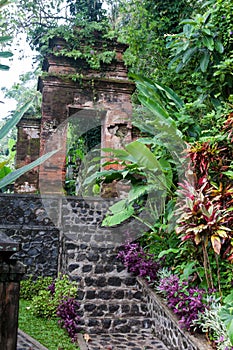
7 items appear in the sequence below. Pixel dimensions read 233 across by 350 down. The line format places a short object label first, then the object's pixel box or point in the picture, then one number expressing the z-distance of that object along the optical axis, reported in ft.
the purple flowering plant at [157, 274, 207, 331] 12.35
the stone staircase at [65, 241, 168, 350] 14.75
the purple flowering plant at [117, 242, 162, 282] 17.15
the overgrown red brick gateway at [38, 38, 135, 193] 24.04
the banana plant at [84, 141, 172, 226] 15.61
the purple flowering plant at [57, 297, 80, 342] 14.64
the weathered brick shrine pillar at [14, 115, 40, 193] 24.52
